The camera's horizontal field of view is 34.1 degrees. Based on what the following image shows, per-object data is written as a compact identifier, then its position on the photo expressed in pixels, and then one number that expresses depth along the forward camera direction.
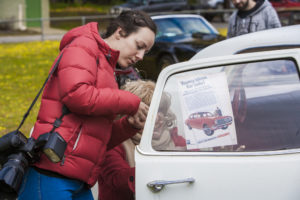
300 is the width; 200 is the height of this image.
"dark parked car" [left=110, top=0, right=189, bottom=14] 23.03
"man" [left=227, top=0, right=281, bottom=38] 5.68
